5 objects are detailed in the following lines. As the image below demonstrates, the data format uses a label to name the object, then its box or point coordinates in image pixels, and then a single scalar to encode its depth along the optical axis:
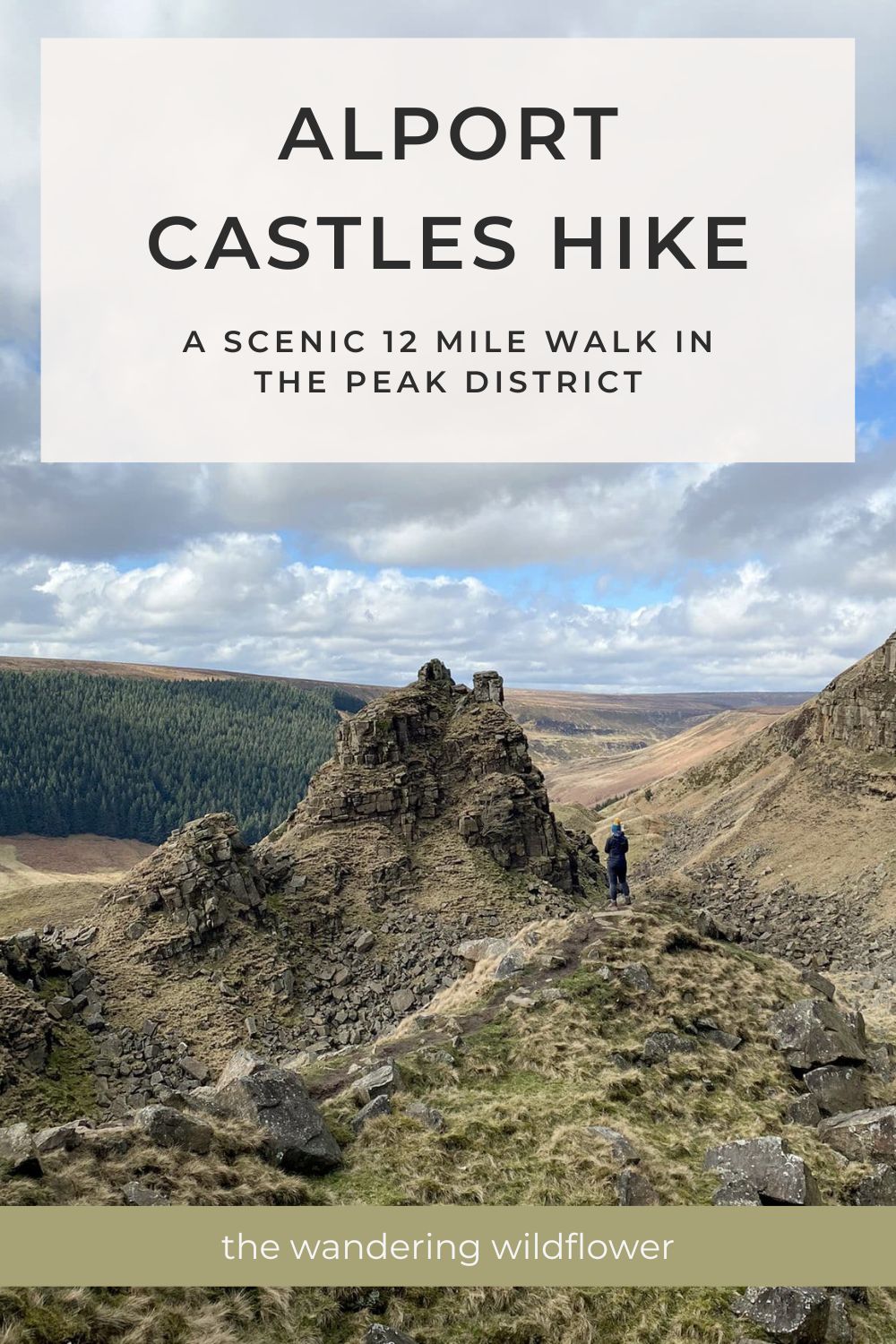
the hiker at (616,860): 27.70
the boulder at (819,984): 24.34
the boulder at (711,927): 26.20
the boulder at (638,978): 20.77
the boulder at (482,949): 26.00
